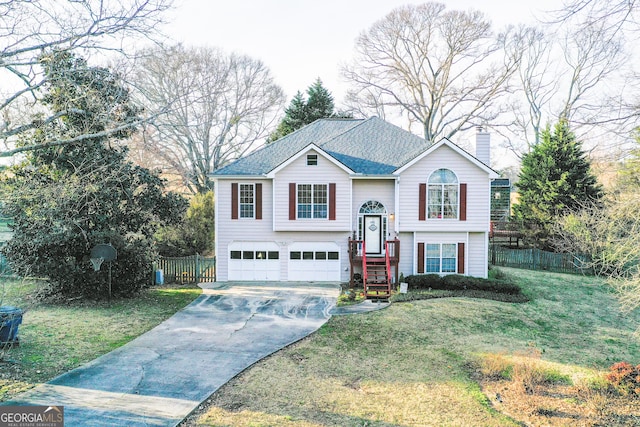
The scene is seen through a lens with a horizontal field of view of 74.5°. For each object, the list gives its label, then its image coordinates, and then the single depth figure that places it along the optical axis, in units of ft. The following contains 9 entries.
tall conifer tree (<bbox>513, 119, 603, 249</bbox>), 78.59
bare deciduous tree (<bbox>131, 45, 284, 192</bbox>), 92.53
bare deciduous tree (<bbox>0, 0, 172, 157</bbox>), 28.53
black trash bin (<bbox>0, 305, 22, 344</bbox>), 30.60
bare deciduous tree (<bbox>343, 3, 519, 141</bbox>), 101.55
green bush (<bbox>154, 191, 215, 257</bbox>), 78.18
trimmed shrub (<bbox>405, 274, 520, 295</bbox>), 56.49
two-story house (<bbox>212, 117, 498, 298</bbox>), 59.72
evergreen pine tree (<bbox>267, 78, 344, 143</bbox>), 106.73
